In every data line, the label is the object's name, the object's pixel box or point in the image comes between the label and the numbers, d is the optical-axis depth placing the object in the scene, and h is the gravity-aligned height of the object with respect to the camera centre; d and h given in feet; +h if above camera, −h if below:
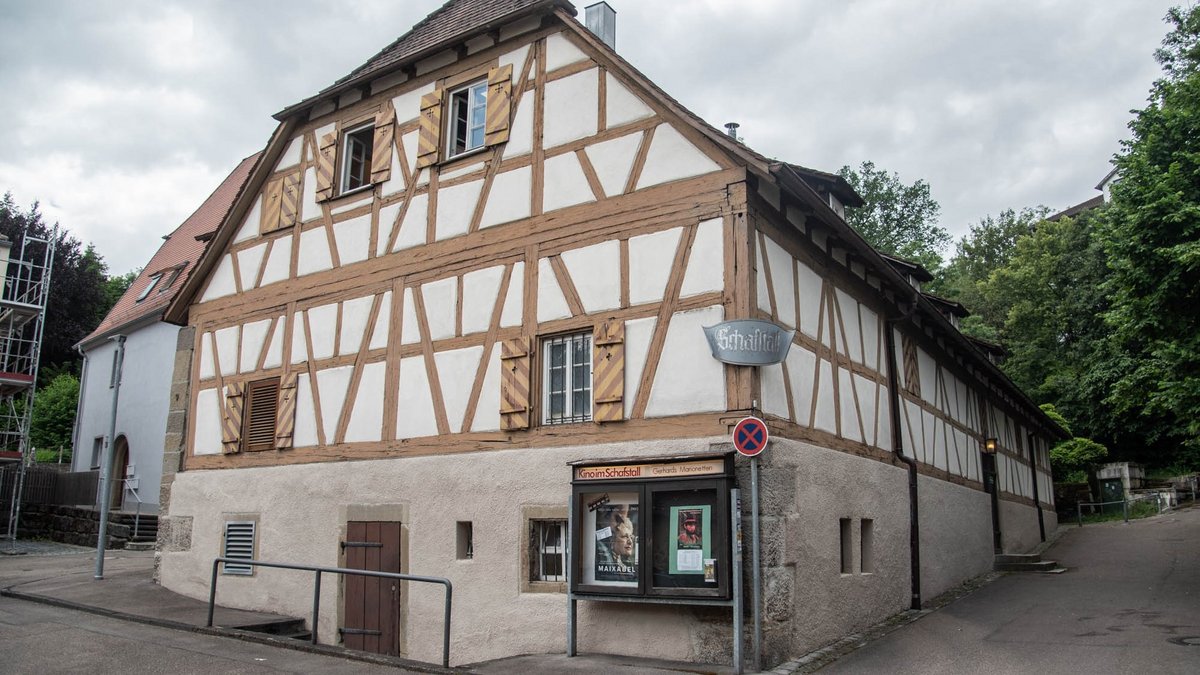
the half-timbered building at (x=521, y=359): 35.27 +7.25
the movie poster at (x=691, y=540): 32.78 -0.37
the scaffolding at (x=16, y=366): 84.02 +14.34
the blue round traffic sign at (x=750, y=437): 31.55 +2.94
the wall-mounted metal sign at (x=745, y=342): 33.60 +6.32
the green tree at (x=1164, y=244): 48.21 +14.28
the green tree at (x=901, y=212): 159.43 +51.33
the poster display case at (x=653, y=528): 32.58 +0.03
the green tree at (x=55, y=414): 126.82 +13.87
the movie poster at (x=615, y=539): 34.37 -0.38
